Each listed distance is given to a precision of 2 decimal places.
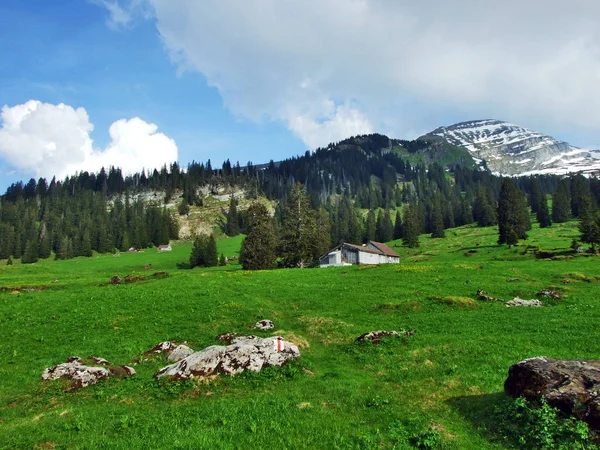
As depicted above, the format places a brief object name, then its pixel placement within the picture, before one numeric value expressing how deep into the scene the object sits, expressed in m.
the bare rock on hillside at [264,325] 27.81
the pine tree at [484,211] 160.00
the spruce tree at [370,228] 171.01
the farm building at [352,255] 98.06
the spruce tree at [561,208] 150.38
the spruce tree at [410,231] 129.50
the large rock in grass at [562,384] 11.54
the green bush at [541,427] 10.78
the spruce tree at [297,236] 79.06
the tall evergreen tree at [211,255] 122.62
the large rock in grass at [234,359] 17.86
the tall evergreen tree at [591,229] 75.57
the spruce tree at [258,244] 76.94
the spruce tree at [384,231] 166.25
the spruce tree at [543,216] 145.69
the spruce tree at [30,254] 152.09
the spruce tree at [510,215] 97.11
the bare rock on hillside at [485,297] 34.85
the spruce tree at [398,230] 170.23
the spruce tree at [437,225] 149.75
